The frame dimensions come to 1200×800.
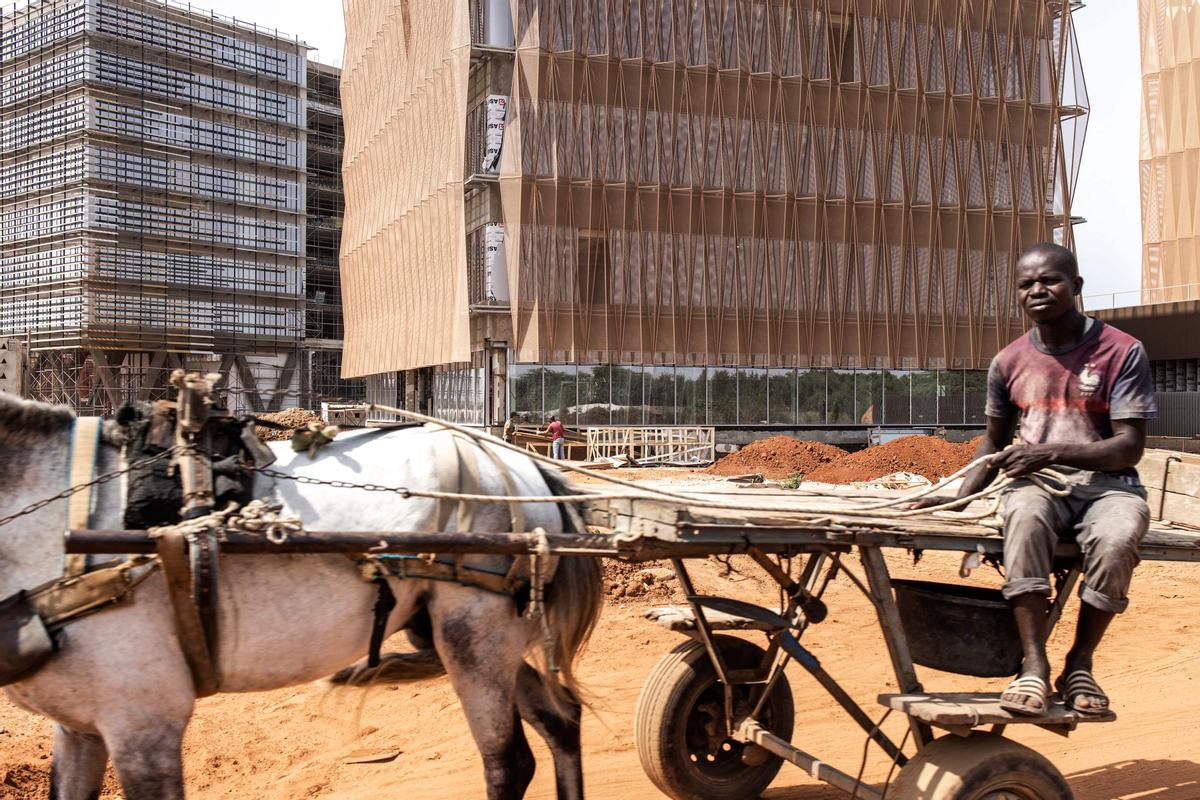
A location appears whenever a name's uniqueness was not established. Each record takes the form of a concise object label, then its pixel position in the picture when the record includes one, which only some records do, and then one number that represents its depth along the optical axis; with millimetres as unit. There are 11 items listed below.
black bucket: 4090
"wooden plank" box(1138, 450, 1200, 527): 5008
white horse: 3377
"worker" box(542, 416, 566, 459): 24250
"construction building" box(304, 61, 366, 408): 50406
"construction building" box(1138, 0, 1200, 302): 41750
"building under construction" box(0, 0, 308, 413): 39781
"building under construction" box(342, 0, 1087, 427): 30734
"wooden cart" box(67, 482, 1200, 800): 3711
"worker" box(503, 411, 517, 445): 27608
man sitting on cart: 3801
